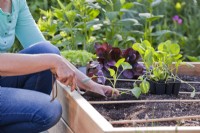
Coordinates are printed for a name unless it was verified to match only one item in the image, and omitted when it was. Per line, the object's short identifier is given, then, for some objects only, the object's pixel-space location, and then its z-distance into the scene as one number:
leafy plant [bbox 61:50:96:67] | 3.59
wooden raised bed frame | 2.54
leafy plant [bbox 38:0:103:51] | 4.17
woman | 2.90
